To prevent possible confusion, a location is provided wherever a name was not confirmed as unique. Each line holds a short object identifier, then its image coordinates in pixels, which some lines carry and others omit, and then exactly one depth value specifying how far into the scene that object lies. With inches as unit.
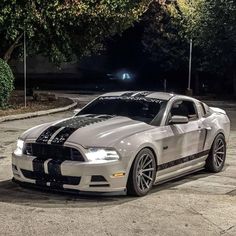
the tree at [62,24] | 720.3
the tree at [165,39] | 1096.2
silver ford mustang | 278.8
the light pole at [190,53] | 1011.3
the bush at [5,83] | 706.2
